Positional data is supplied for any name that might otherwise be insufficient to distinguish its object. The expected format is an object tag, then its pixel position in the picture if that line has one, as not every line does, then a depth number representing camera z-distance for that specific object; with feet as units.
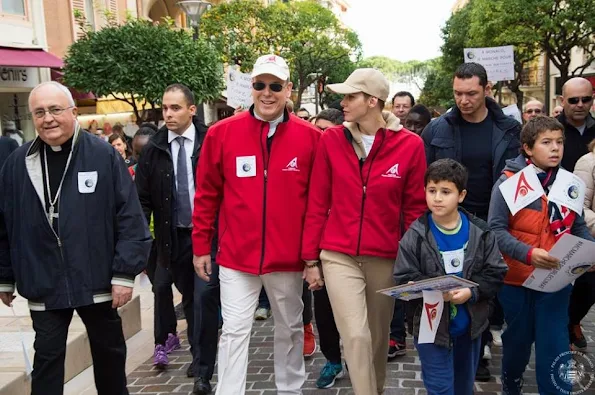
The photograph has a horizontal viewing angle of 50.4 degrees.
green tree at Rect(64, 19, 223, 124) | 38.75
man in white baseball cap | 13.03
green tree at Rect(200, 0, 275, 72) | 85.89
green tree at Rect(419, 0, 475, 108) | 145.18
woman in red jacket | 12.55
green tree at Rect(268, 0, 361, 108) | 108.78
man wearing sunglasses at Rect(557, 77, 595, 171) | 17.26
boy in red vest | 12.57
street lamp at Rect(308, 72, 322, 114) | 140.02
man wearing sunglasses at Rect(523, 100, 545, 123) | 25.79
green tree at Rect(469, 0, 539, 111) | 83.51
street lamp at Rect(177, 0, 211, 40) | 37.99
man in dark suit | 16.48
